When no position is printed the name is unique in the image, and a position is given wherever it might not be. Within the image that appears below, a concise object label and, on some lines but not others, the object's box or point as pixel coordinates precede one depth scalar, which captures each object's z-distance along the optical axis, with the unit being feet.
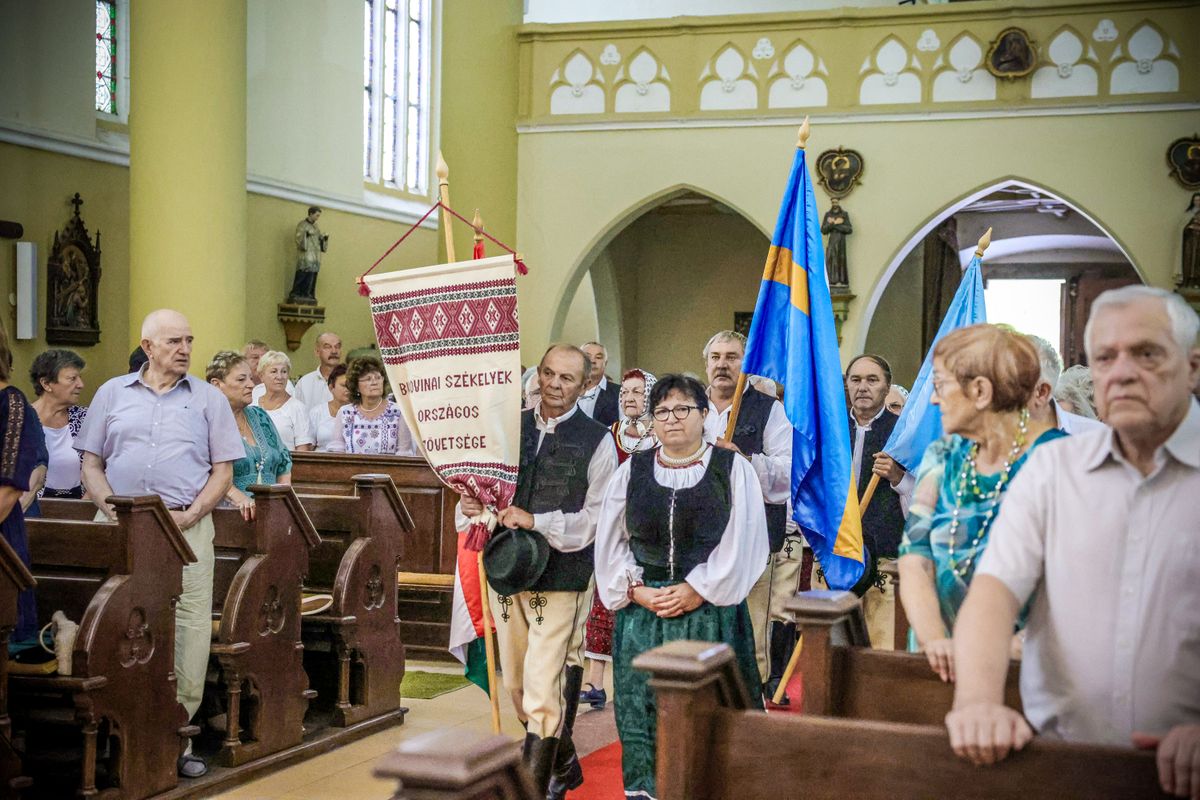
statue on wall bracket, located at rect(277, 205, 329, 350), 39.96
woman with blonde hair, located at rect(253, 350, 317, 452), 24.36
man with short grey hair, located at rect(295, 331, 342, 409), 32.09
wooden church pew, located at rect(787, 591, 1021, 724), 9.16
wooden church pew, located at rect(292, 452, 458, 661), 23.65
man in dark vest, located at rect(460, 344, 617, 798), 14.23
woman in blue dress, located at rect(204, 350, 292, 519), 18.11
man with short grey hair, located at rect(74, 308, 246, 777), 15.60
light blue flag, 16.55
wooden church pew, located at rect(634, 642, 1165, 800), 5.99
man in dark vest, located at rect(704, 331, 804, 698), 17.30
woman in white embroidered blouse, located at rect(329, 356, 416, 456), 24.84
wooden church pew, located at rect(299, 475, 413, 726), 18.48
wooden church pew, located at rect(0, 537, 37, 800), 13.16
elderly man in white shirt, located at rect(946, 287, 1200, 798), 6.07
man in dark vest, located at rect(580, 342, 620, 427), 26.71
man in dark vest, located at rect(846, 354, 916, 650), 18.15
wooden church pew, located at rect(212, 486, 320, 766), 16.17
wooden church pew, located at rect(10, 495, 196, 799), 13.98
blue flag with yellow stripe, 15.53
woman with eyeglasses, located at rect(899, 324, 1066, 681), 8.32
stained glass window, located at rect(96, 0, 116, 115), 34.94
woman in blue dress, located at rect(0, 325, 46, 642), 13.25
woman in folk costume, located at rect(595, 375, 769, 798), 12.66
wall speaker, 31.04
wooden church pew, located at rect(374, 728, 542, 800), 5.79
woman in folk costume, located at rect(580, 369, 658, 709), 20.02
